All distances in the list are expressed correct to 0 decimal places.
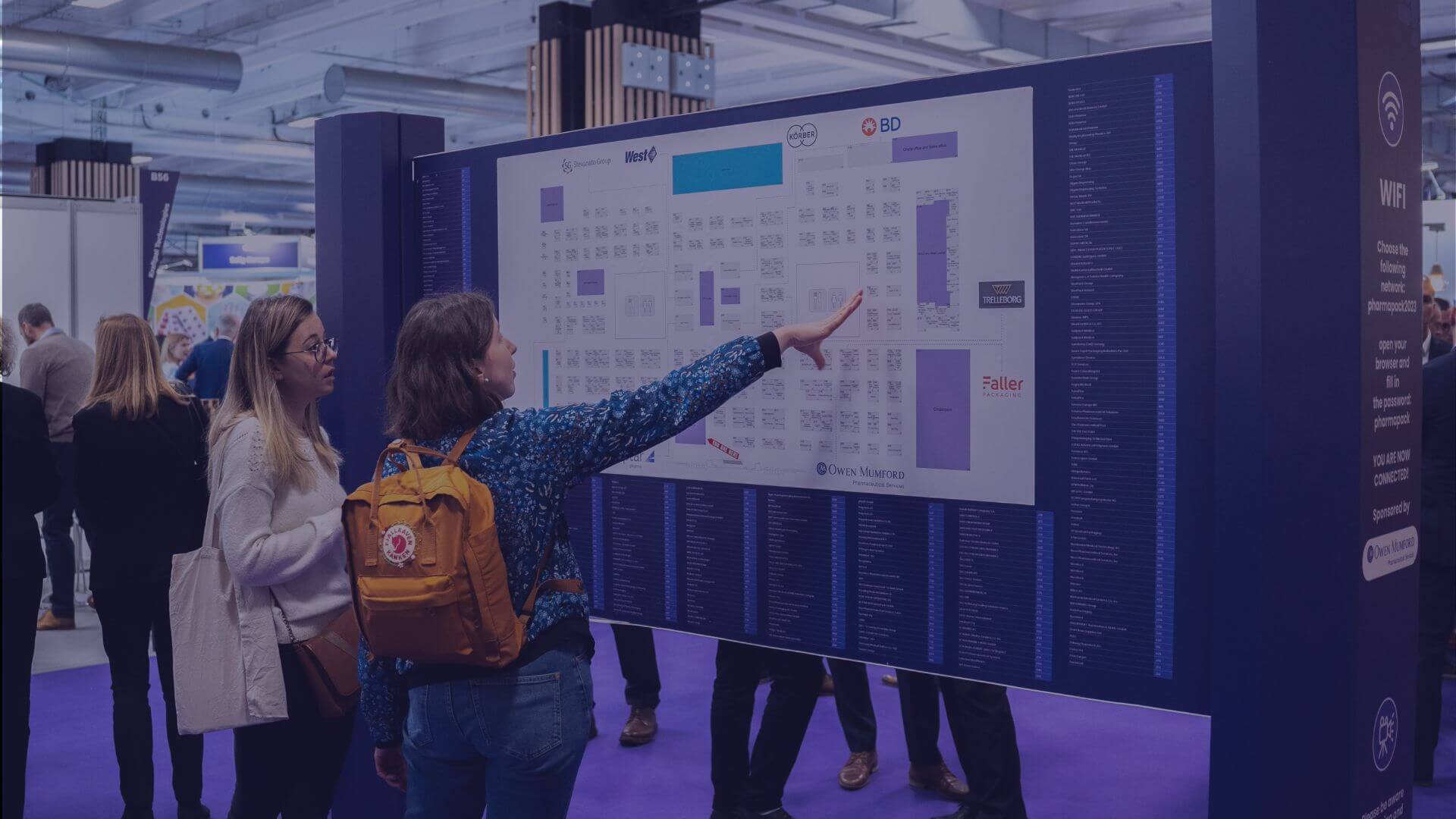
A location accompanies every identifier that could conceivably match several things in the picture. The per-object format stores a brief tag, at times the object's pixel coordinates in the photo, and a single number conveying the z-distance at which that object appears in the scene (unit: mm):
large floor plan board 2299
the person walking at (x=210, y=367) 8188
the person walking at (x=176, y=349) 10367
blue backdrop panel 2076
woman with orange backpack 1914
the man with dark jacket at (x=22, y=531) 2535
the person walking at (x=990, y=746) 3002
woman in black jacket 3389
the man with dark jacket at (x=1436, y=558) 4008
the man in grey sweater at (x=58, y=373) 6023
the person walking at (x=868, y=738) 3963
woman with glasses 2381
